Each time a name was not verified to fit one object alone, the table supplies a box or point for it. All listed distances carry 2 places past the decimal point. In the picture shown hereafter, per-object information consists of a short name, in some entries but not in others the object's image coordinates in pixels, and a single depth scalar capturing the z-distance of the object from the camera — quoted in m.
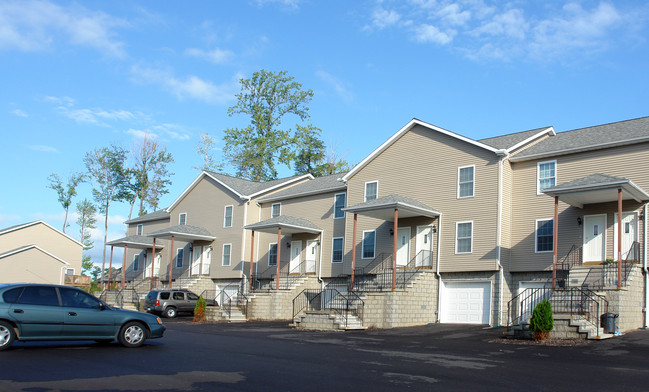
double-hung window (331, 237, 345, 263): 31.31
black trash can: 18.39
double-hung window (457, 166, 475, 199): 25.56
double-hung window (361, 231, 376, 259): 29.06
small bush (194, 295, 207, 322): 29.52
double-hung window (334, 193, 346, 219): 31.91
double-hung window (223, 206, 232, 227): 38.31
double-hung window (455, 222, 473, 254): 25.19
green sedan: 12.95
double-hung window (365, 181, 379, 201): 29.17
